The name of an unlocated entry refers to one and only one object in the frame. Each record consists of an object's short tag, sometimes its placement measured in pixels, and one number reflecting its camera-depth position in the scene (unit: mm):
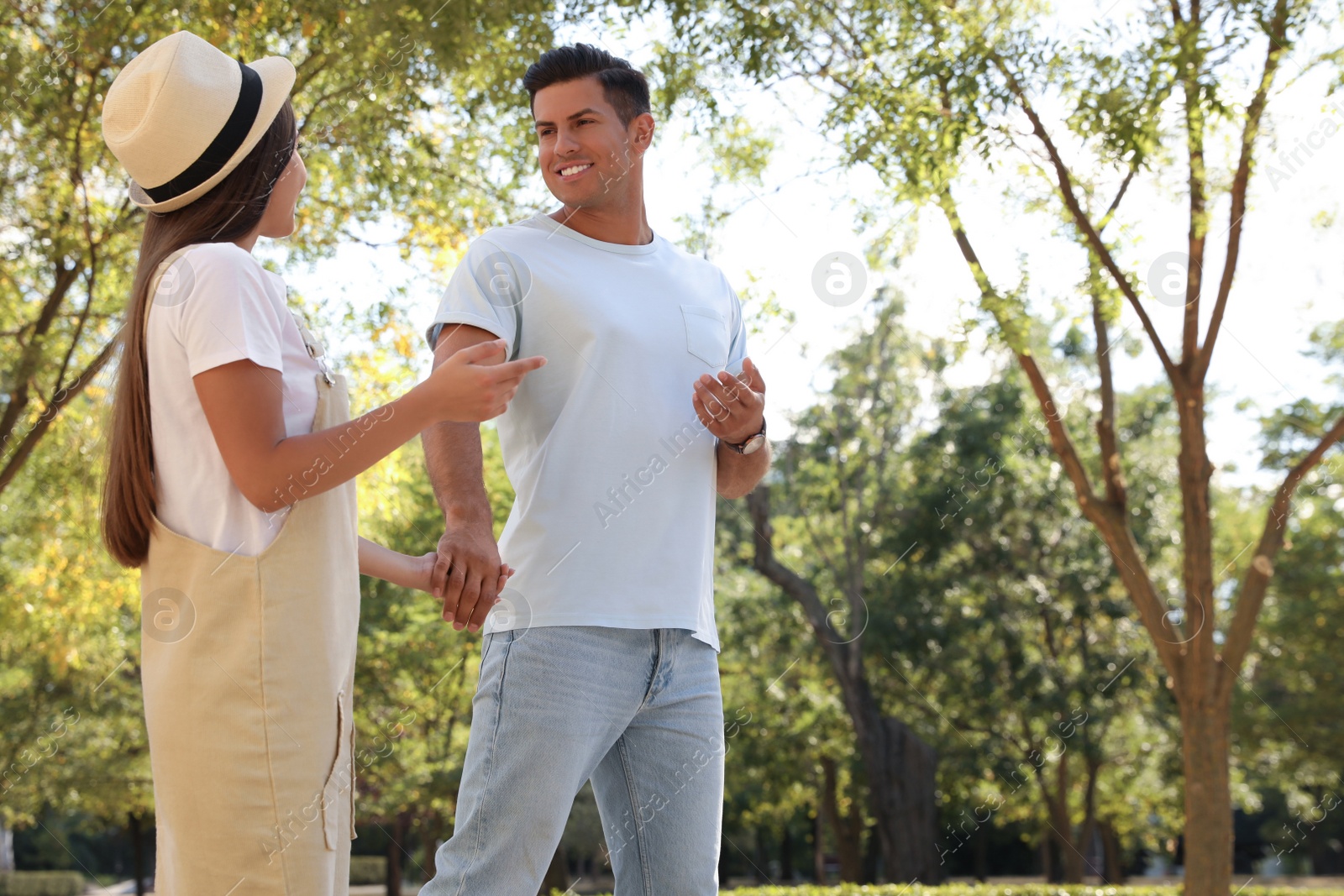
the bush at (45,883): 33206
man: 2186
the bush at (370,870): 41688
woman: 1629
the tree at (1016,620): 20062
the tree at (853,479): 19750
